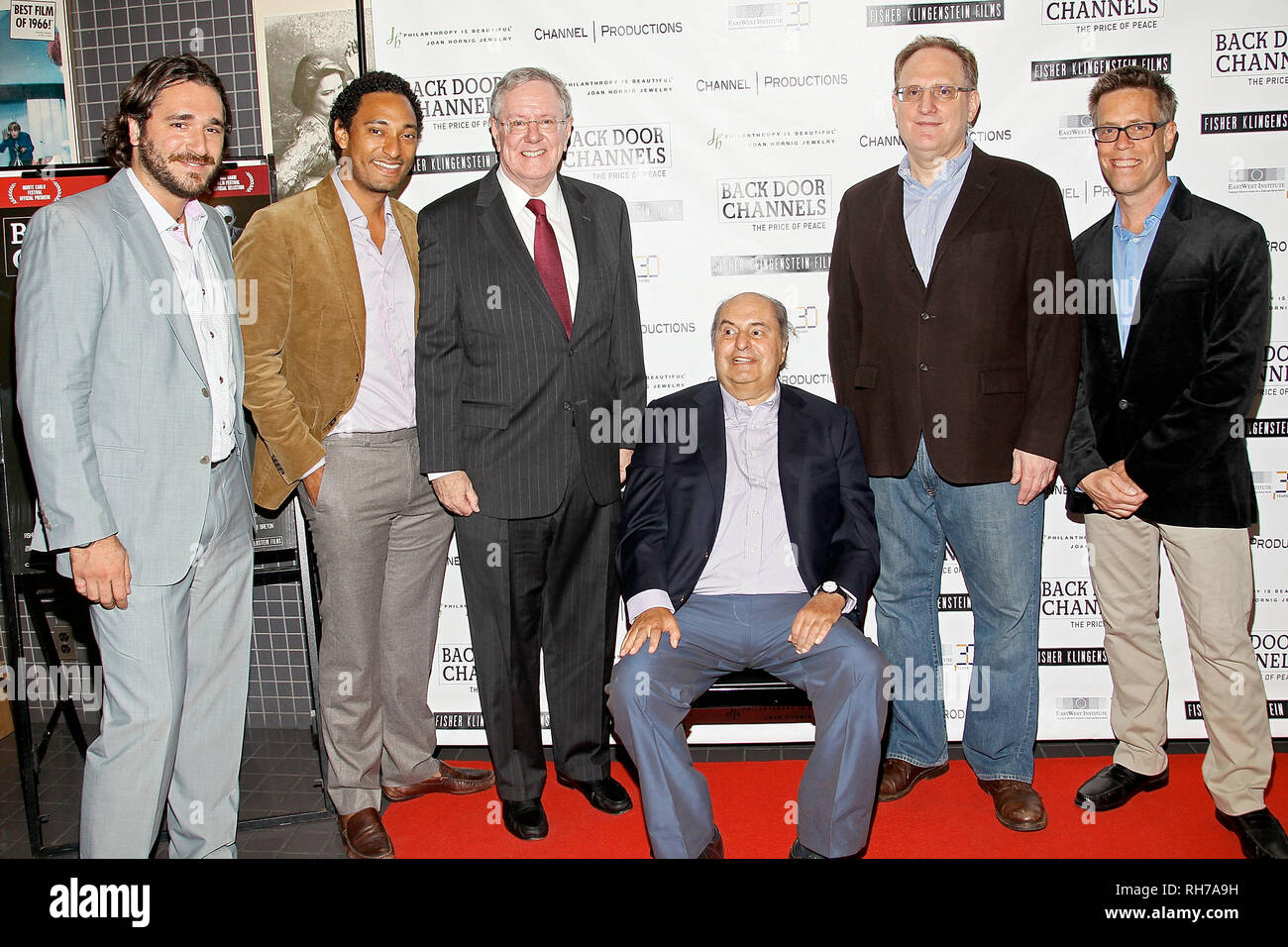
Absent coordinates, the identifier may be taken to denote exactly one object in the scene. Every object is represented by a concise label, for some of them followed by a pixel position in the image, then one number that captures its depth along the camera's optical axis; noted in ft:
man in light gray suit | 7.79
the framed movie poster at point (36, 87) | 13.34
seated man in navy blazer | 9.18
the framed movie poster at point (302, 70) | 12.76
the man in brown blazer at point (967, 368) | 10.01
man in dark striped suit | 10.07
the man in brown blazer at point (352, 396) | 9.95
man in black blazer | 9.67
